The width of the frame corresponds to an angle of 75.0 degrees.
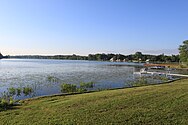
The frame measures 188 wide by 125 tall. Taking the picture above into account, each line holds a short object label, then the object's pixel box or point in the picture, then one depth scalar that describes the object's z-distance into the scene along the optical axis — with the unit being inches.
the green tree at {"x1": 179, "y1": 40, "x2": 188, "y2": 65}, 1702.6
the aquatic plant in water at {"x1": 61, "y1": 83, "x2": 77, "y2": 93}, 501.2
